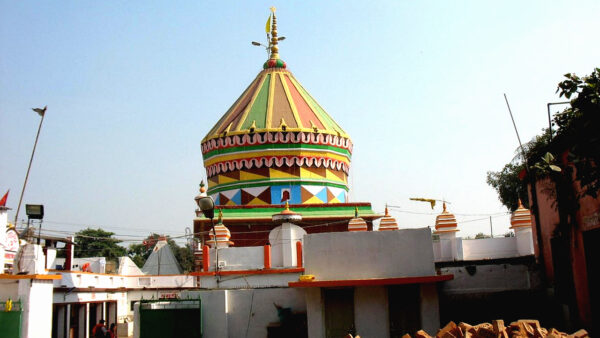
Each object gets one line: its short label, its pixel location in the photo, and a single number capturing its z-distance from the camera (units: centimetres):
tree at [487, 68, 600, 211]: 1170
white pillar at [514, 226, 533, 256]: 2347
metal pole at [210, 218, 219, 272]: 2444
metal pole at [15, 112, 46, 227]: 2083
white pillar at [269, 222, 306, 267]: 2606
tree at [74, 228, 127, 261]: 7475
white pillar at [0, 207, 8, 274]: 1866
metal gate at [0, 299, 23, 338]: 1730
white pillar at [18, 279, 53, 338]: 1755
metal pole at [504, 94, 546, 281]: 1919
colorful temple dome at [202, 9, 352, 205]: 3472
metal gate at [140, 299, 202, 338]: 1909
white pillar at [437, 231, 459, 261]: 2466
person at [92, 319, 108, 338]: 1967
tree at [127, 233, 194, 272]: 7700
